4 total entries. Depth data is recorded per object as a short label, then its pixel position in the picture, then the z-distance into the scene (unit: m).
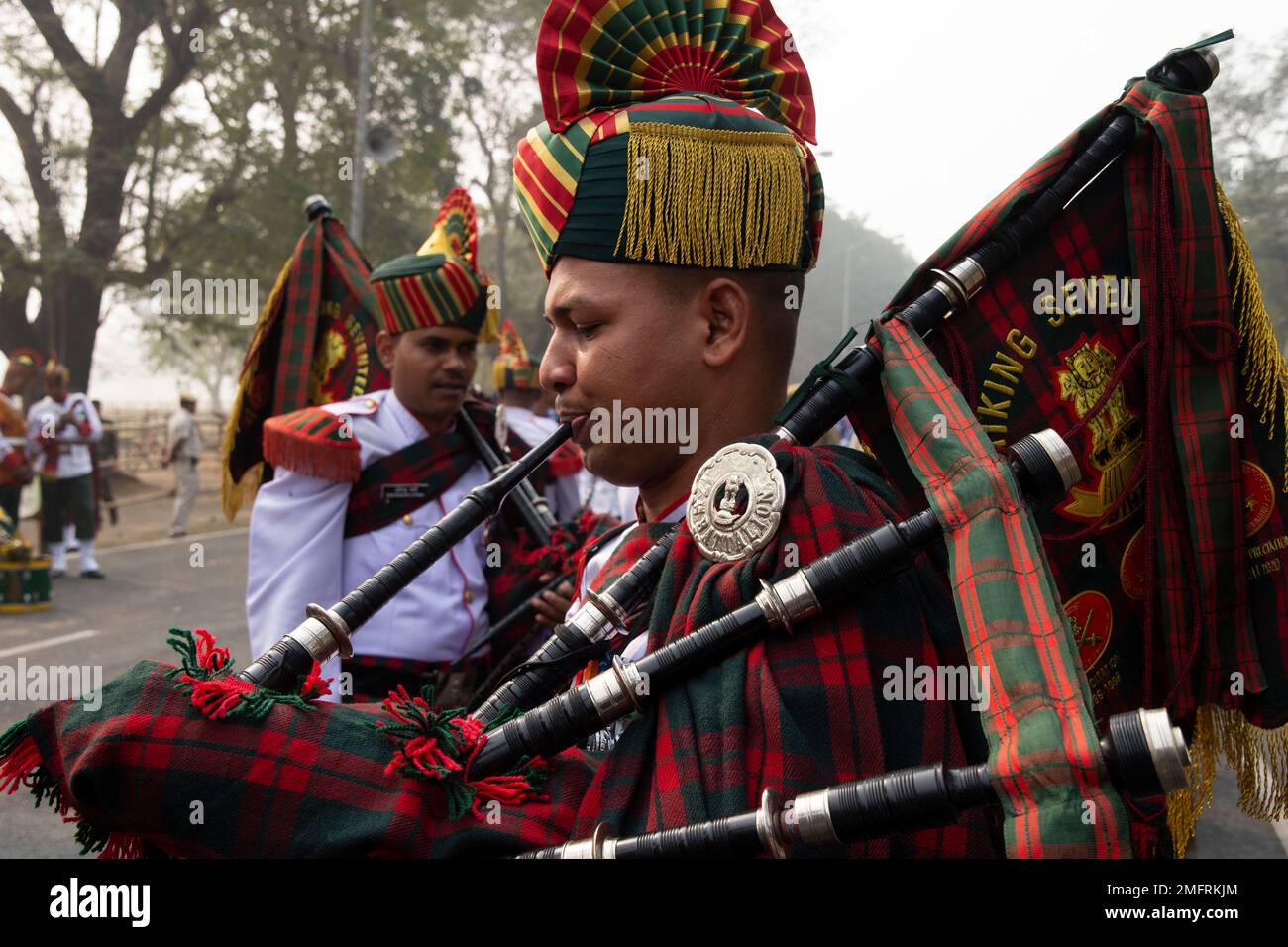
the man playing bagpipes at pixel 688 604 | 1.43
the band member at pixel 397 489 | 3.61
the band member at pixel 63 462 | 11.69
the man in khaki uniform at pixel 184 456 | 15.31
